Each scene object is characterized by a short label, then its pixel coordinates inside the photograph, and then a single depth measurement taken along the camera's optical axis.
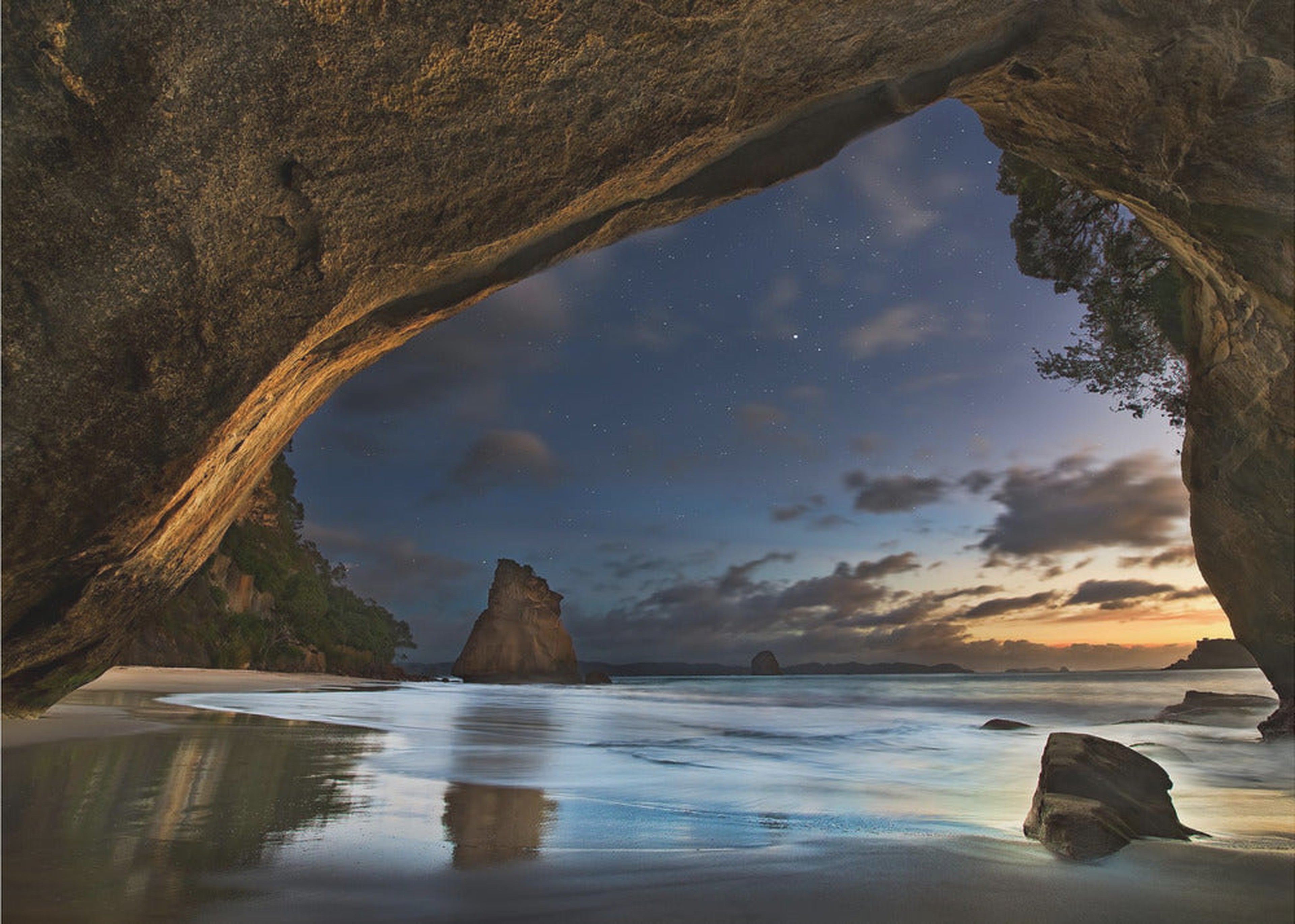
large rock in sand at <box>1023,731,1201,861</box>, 3.99
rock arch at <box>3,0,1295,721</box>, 2.47
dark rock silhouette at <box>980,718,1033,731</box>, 16.12
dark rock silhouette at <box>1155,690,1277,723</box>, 16.16
